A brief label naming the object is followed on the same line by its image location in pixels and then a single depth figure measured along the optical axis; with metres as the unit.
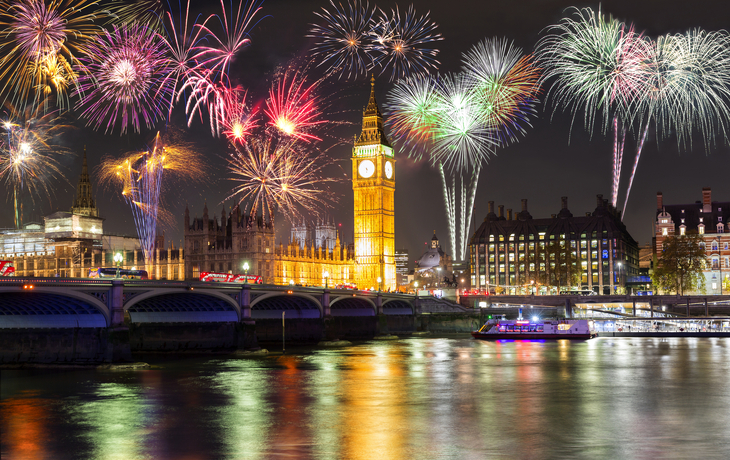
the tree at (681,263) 135.38
